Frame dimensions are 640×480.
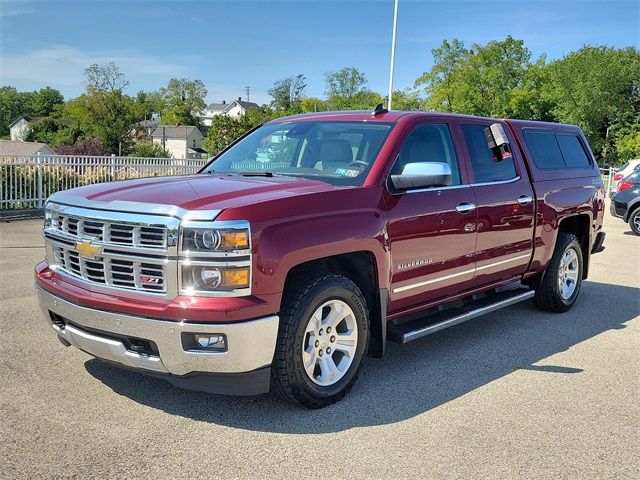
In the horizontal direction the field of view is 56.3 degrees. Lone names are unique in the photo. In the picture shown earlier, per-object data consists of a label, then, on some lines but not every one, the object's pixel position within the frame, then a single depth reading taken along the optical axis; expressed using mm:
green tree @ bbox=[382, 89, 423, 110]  65081
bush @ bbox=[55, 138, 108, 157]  51062
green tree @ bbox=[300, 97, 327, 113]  88100
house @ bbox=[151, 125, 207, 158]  109688
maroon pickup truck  3354
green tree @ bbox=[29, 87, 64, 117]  128125
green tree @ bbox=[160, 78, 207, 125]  128375
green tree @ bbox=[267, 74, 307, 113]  96750
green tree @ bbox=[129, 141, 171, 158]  64575
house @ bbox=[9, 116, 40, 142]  112062
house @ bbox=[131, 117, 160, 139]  77625
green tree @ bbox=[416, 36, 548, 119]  57000
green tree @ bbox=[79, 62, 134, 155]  66875
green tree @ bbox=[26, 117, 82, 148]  84438
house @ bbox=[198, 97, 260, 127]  151125
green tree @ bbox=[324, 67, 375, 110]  80312
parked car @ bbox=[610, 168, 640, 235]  14671
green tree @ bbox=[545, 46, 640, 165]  50812
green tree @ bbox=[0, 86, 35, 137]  124500
